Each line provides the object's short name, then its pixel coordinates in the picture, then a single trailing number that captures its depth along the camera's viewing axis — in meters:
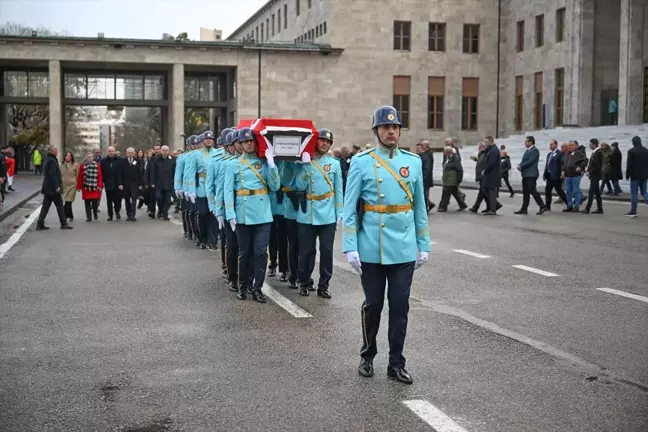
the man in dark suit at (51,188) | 20.89
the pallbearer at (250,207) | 10.72
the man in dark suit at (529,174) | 24.25
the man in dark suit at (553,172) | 25.00
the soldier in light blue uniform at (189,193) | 17.22
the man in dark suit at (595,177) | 24.22
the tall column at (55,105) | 56.66
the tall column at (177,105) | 58.44
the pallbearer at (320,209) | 11.05
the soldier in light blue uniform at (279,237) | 11.60
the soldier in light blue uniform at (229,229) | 11.31
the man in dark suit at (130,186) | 24.38
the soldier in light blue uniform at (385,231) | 6.89
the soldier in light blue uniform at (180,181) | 18.36
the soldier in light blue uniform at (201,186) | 16.48
